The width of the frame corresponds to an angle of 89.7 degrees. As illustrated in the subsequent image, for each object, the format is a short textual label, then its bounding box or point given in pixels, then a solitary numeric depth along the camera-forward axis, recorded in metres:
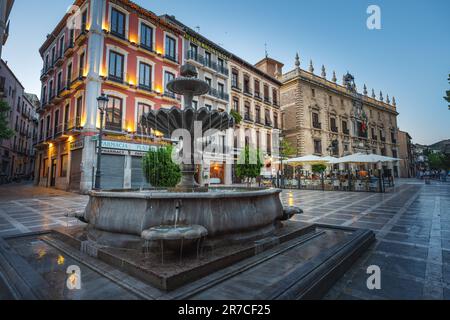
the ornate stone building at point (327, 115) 29.19
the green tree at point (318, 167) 20.98
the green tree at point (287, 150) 27.21
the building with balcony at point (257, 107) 25.32
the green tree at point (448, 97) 10.54
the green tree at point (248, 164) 15.57
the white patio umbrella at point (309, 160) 18.76
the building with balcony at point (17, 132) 27.33
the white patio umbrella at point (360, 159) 16.46
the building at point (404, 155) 45.31
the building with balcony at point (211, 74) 20.92
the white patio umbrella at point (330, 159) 18.96
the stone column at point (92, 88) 14.44
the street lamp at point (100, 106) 9.48
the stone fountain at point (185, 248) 2.09
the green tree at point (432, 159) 38.50
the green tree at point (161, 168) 10.86
